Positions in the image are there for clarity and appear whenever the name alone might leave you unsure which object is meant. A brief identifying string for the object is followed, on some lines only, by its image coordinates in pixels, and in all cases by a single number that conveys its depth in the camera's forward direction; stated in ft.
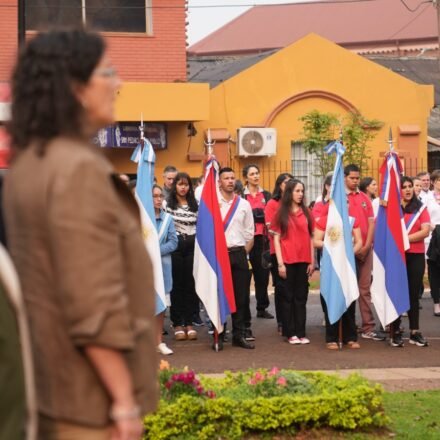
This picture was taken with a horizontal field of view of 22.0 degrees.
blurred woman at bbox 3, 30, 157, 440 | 10.87
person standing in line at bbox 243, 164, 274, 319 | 48.14
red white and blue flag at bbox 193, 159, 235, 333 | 40.96
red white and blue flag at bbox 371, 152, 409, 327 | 41.01
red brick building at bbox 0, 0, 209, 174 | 79.46
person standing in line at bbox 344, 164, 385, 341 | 42.27
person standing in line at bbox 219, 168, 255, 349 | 41.37
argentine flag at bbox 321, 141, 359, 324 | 40.81
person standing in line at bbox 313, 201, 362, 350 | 40.86
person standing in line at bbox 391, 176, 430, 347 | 41.19
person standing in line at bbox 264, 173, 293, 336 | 43.24
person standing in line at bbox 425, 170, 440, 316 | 49.37
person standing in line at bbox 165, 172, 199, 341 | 42.83
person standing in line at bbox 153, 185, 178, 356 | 40.32
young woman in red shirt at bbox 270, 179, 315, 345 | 41.22
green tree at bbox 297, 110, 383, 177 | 83.97
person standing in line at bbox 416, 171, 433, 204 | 50.16
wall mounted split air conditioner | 87.04
